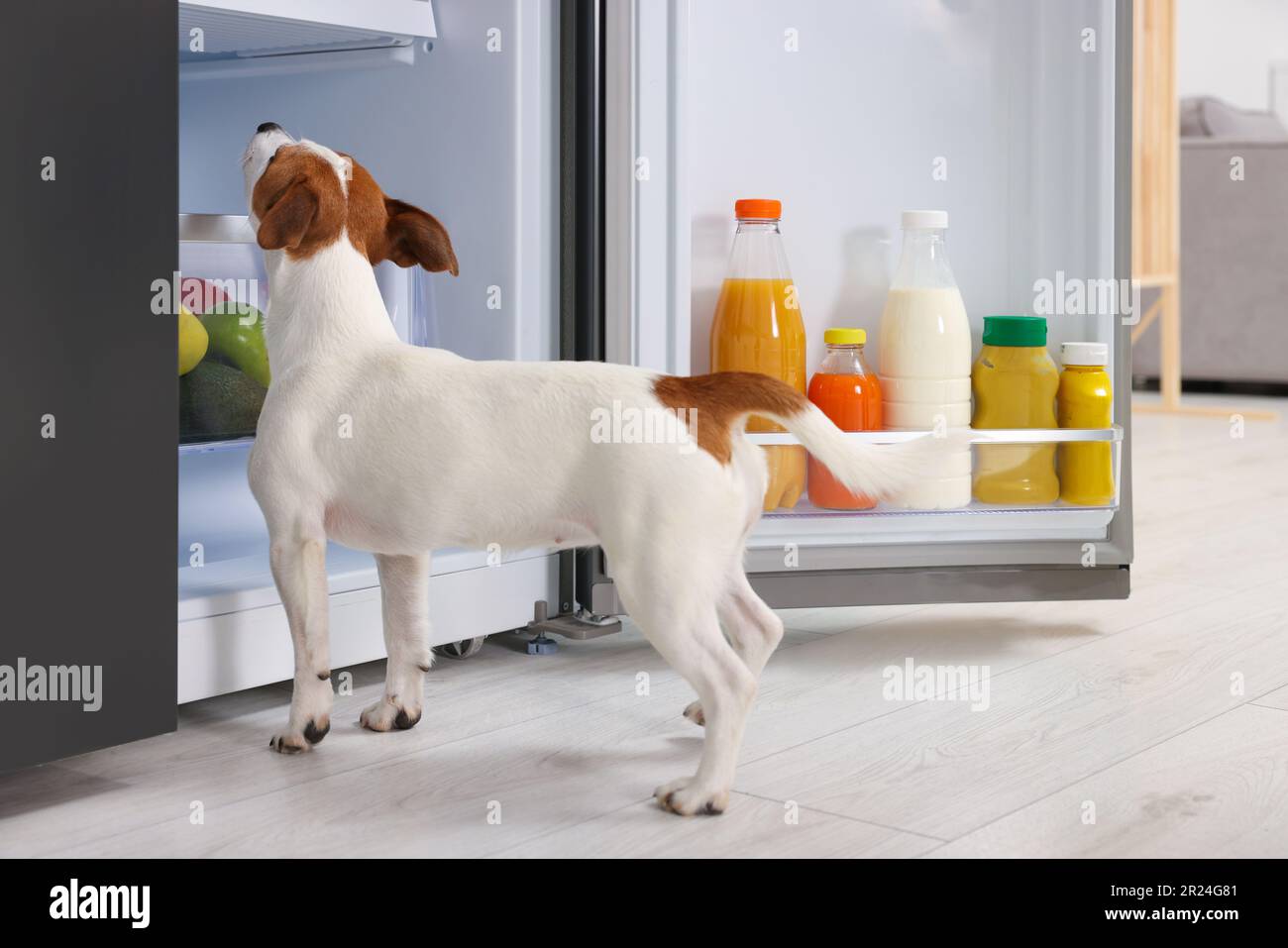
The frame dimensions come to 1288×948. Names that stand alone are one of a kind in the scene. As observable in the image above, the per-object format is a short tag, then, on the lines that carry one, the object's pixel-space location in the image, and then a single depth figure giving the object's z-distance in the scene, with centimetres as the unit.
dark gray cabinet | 110
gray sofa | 457
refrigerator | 158
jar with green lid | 170
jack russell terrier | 115
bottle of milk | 167
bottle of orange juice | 162
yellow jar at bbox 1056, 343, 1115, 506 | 169
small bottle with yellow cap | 166
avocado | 151
